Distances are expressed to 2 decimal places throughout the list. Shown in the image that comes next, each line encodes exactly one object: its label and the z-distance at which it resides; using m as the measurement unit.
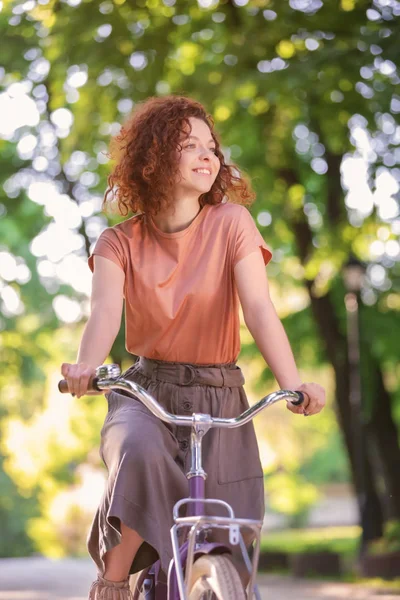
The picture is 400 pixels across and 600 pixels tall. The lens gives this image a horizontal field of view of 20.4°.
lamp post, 14.02
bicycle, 2.82
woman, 3.20
